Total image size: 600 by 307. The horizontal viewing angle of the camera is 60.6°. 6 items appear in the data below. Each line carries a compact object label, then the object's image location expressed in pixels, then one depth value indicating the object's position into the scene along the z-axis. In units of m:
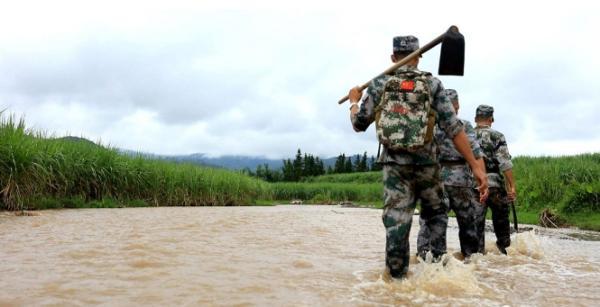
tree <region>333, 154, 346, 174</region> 72.06
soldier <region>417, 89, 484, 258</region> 6.34
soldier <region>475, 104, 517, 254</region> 6.92
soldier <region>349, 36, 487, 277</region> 4.41
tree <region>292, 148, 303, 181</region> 63.92
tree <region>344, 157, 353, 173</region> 73.31
